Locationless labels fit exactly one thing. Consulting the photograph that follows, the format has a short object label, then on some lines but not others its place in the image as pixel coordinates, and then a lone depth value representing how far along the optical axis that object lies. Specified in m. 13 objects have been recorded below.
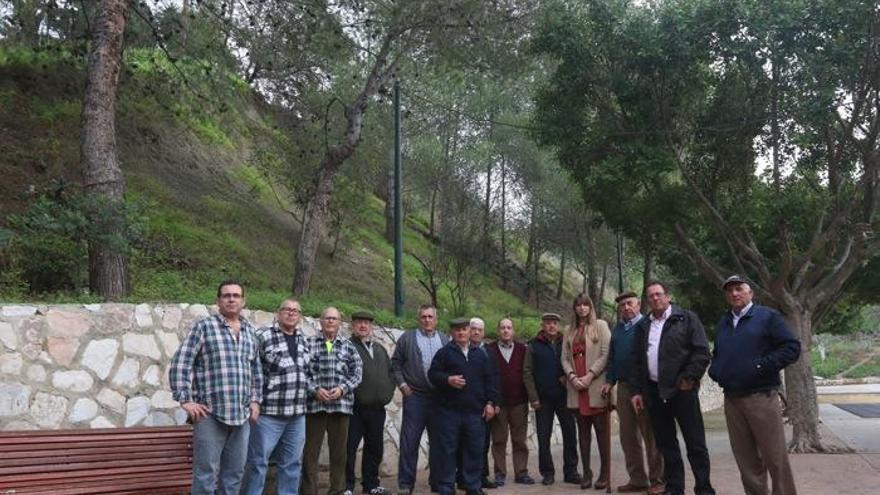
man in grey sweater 7.16
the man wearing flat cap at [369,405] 6.99
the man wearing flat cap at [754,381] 5.63
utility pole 10.87
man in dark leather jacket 6.32
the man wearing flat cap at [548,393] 7.68
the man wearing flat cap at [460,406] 6.81
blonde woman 7.25
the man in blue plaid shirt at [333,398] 6.48
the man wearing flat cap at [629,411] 7.05
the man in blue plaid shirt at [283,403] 5.82
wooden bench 5.08
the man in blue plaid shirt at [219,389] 5.13
